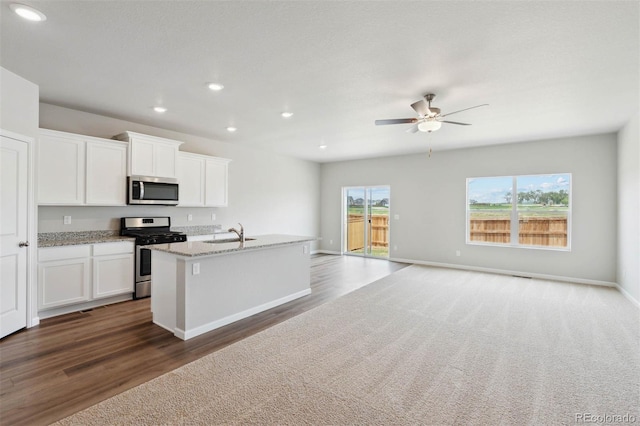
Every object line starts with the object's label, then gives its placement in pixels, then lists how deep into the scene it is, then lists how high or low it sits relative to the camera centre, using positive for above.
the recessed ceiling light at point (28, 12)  2.12 +1.39
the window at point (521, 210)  5.93 +0.10
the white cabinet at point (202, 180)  5.42 +0.59
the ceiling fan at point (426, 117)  3.54 +1.17
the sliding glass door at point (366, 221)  8.24 -0.21
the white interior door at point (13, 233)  3.11 -0.24
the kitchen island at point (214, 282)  3.22 -0.81
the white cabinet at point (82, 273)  3.71 -0.80
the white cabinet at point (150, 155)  4.62 +0.88
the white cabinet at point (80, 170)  3.87 +0.55
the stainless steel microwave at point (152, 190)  4.61 +0.33
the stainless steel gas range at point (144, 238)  4.52 -0.40
